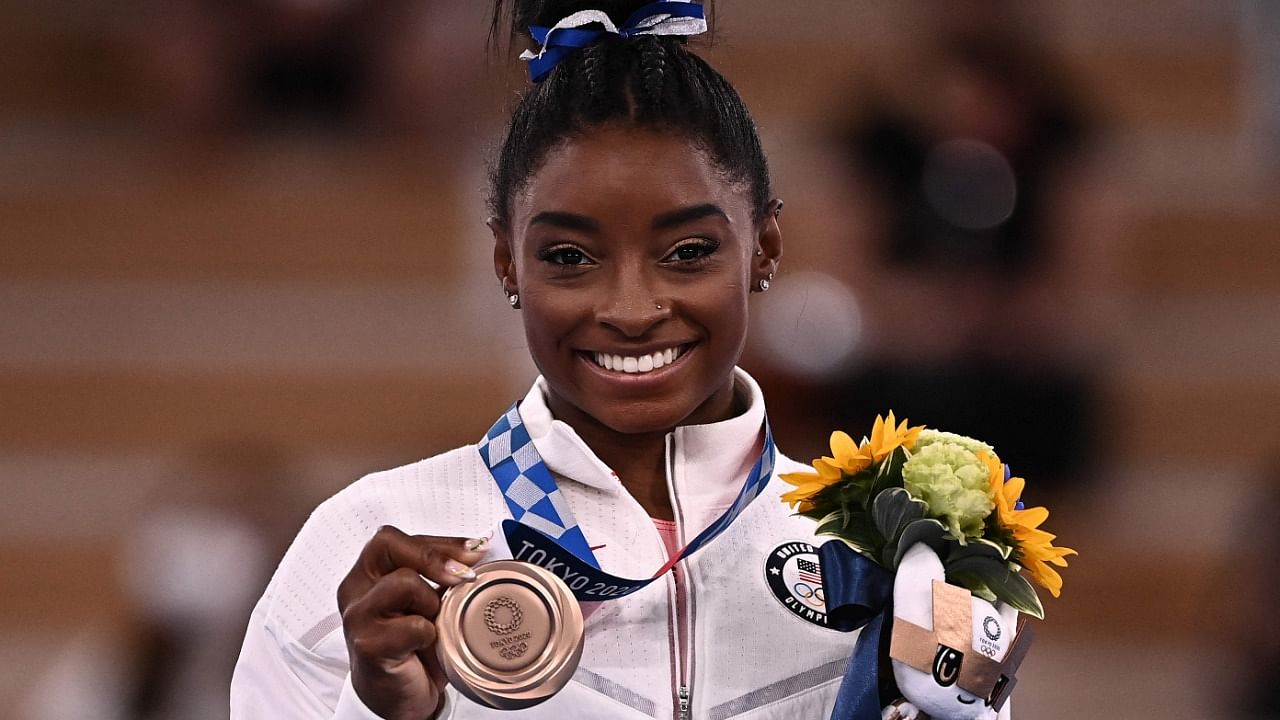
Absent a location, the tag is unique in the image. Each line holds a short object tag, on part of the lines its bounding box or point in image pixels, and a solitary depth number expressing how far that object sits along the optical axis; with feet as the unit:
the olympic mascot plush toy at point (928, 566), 24.80
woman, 25.19
